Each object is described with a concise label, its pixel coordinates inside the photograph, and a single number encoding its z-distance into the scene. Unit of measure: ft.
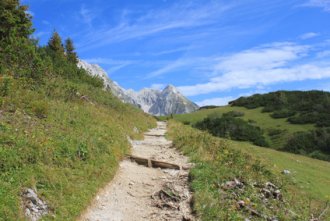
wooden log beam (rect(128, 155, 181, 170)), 52.95
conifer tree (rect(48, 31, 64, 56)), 199.00
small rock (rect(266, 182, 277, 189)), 46.56
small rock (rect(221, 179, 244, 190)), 41.14
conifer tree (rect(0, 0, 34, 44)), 83.76
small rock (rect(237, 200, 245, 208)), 36.46
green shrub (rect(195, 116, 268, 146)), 185.57
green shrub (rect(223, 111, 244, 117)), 302.02
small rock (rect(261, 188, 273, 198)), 42.63
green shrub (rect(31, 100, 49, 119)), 52.16
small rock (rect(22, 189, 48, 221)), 28.17
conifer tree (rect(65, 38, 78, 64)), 225.68
